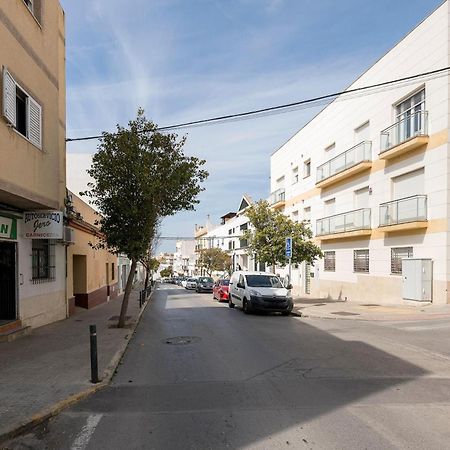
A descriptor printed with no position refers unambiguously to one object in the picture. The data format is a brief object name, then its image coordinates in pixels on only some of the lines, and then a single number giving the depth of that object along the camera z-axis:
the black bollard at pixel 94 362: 7.41
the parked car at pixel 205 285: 42.72
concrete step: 11.22
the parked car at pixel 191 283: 50.83
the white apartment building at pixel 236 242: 60.47
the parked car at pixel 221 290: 28.47
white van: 18.75
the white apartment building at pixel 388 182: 19.05
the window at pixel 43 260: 14.18
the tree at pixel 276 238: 24.03
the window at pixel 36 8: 12.91
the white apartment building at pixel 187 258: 117.75
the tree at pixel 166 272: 140.50
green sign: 11.63
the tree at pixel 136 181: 13.92
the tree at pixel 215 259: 69.06
